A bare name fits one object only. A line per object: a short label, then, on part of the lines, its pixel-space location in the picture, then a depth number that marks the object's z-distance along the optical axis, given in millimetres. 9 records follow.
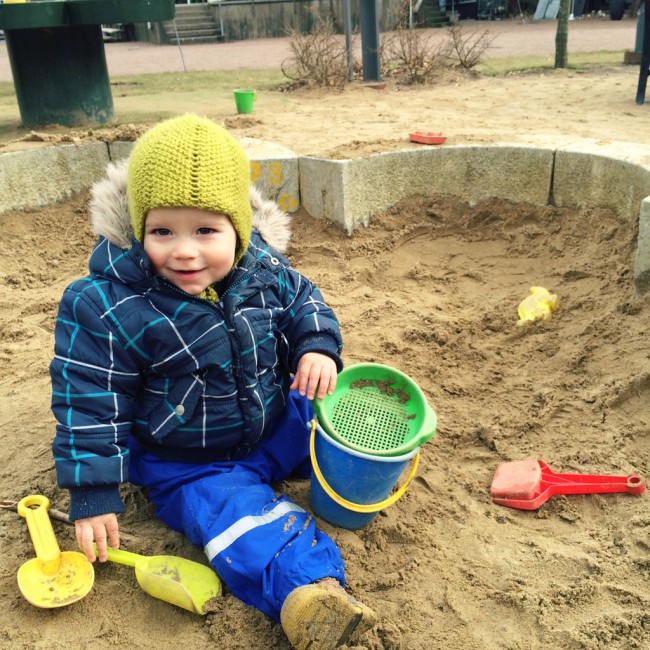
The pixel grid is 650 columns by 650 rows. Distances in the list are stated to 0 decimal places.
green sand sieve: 1835
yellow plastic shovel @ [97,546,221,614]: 1676
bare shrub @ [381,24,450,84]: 8094
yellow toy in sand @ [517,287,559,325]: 3096
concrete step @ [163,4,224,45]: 17156
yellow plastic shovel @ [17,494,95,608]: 1701
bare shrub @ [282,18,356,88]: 7832
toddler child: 1646
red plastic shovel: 2006
